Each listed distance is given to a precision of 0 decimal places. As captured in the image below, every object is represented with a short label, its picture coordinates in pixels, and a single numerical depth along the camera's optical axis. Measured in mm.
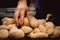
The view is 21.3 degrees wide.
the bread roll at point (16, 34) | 670
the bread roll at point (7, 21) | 809
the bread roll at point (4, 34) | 674
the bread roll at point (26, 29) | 720
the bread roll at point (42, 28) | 729
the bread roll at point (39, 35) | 677
